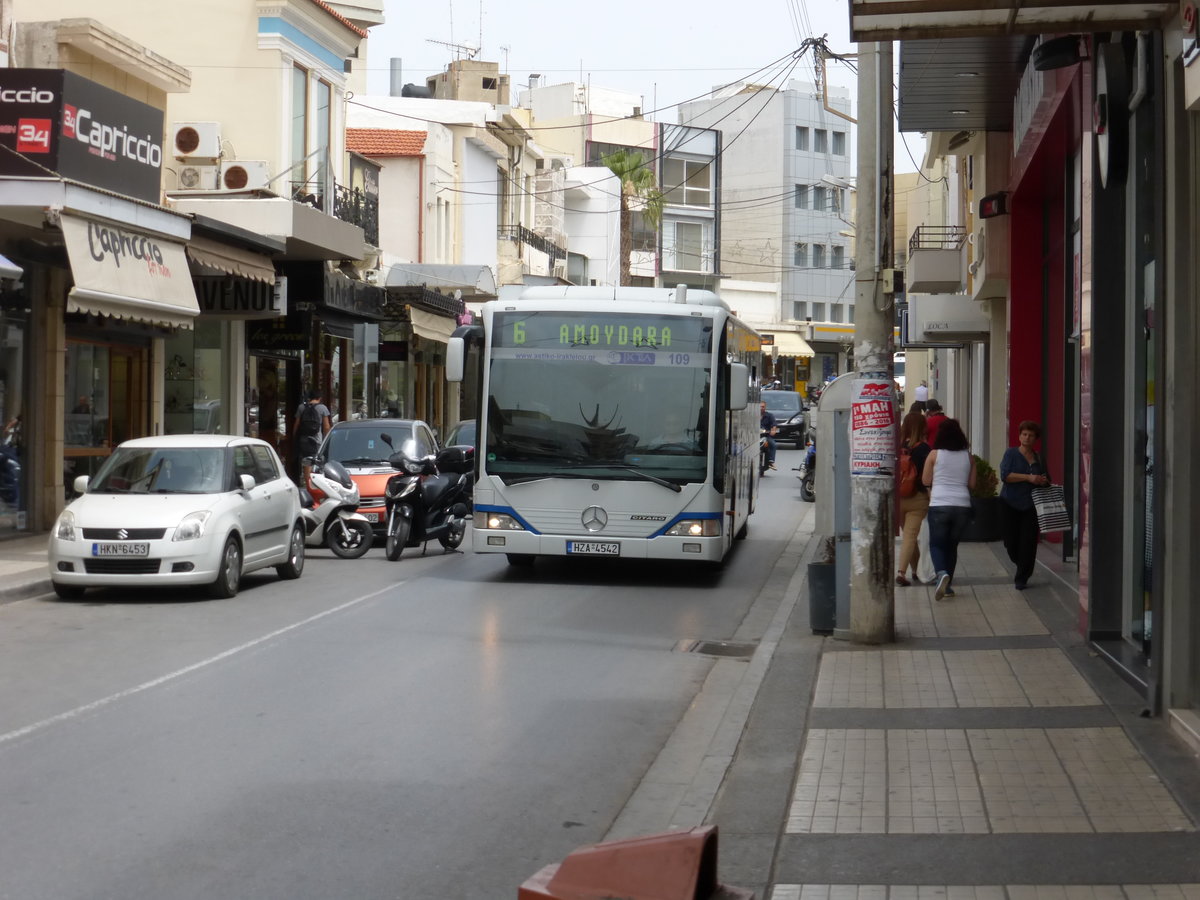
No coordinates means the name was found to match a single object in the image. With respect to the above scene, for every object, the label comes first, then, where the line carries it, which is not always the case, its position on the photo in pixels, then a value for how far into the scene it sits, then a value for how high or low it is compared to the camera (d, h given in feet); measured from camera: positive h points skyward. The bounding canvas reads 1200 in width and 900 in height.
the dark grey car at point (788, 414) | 154.71 +2.75
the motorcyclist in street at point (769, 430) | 118.86 +0.90
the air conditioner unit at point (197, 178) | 87.15 +14.44
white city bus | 51.80 +0.48
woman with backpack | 49.57 -1.38
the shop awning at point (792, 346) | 259.80 +16.26
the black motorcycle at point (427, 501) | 61.00 -2.51
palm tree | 242.58 +38.86
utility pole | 37.40 +1.57
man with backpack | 85.61 +0.46
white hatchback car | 46.44 -2.60
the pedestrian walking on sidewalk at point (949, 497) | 46.26 -1.60
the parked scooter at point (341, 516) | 62.44 -3.17
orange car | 68.13 -0.37
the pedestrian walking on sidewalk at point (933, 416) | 60.23 +1.07
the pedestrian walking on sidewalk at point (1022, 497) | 46.57 -1.60
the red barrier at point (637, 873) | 13.71 -3.84
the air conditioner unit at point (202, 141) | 86.33 +16.37
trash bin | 39.63 -3.96
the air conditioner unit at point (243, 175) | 87.30 +14.70
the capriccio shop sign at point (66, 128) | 59.36 +12.09
